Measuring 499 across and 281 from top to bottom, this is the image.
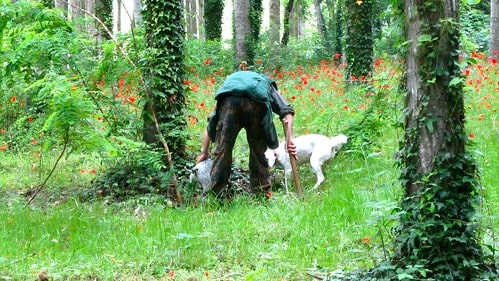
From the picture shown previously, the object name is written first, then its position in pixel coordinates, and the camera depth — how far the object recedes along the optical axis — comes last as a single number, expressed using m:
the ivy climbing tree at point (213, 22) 25.49
